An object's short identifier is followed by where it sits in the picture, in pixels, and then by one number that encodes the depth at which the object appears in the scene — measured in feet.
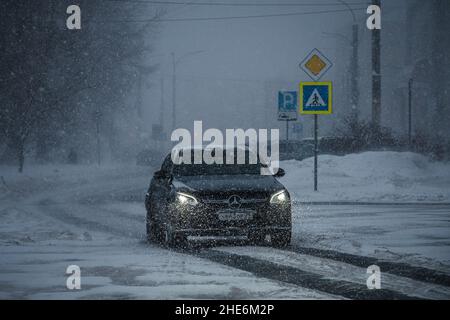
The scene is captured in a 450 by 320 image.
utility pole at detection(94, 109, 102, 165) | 153.76
